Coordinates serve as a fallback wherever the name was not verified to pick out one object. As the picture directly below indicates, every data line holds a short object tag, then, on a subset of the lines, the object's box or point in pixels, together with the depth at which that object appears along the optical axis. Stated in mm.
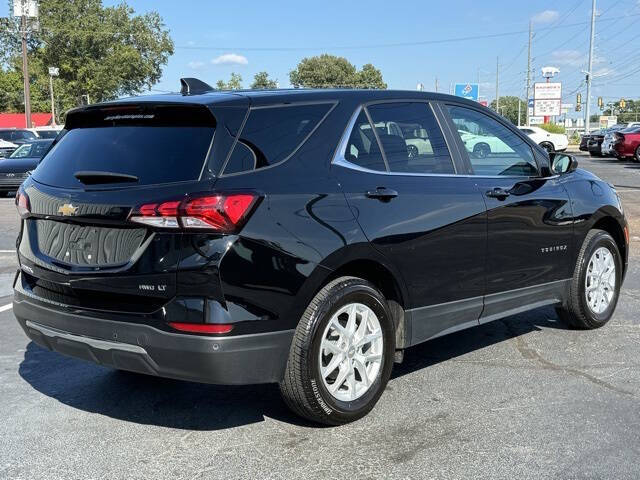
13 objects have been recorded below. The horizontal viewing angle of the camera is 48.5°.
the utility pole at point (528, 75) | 76500
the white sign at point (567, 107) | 87750
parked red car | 29969
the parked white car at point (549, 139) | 34938
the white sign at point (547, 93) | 62281
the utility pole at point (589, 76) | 51903
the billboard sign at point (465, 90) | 58375
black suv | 3371
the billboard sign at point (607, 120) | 87400
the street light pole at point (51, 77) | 57656
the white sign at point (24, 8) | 44219
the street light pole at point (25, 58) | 41531
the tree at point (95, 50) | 70750
